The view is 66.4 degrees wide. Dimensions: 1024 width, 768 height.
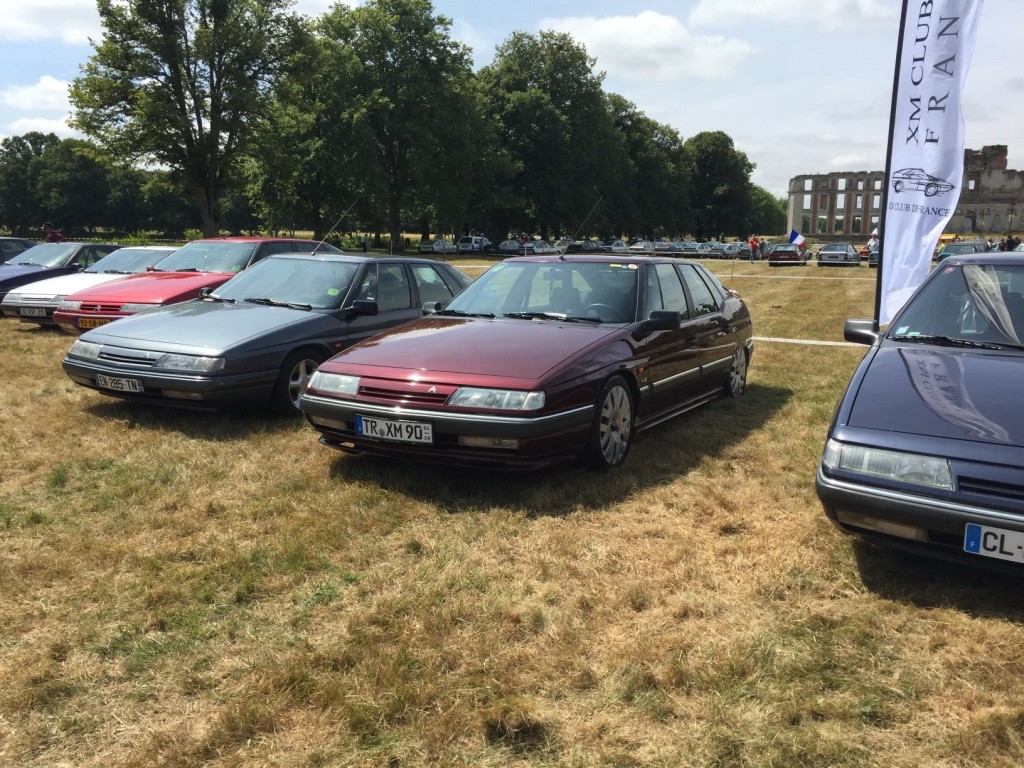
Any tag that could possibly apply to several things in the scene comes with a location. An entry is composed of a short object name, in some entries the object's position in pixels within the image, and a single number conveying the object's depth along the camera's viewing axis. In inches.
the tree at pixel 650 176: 2790.4
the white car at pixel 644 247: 2078.4
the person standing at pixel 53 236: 965.9
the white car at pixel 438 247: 2150.8
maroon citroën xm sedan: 178.1
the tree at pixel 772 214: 6146.7
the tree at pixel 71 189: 2957.7
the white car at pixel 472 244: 2214.6
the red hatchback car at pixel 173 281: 357.7
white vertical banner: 302.5
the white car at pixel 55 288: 449.4
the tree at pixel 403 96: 1754.4
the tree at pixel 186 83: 1242.0
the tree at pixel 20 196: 3100.4
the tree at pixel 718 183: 3299.7
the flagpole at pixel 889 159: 314.3
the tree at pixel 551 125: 2190.0
